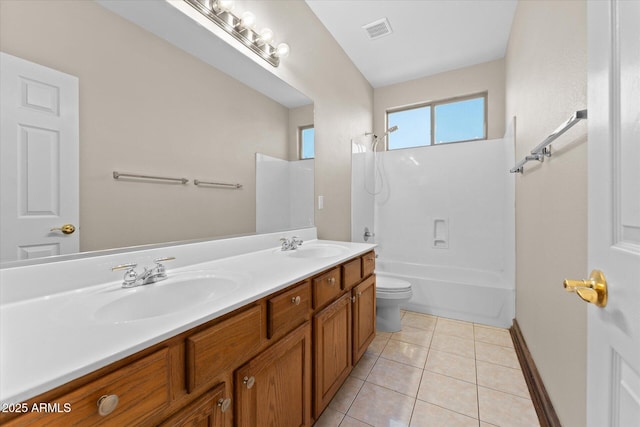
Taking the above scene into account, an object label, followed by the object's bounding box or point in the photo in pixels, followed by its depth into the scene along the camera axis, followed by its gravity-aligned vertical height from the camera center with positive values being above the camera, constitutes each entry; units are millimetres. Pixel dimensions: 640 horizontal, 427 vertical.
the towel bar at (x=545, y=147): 809 +314
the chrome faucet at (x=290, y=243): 1686 -196
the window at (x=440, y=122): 3084 +1137
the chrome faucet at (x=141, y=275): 904 -221
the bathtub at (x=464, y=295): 2379 -784
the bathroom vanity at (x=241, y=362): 482 -385
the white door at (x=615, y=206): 443 +15
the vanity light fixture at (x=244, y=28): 1296 +1025
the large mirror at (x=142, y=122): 849 +388
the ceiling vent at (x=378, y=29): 2279 +1665
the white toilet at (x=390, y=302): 2230 -766
